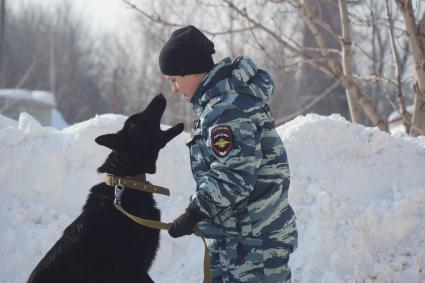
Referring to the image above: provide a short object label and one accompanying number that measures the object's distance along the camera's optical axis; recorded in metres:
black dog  6.78
